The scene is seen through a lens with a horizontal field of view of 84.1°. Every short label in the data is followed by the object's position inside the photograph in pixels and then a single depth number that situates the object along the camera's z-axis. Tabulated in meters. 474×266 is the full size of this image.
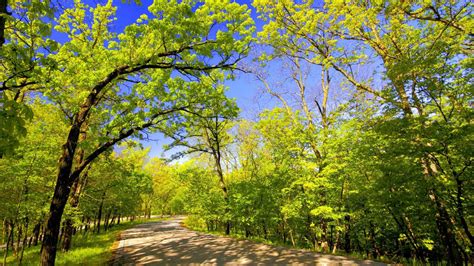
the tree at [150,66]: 6.19
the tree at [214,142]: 19.06
